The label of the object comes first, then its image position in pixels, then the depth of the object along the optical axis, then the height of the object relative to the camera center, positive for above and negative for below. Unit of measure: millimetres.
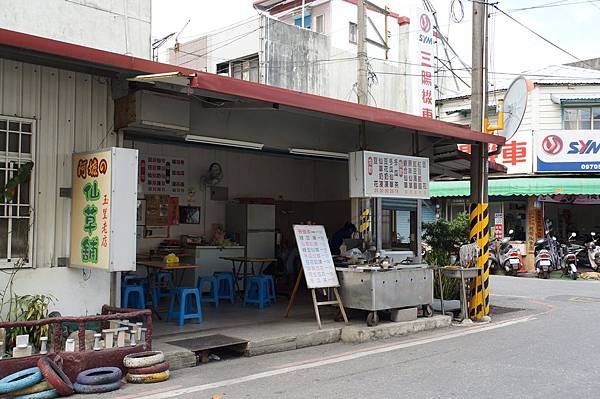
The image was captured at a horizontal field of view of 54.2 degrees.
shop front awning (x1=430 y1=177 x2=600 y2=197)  20141 +1067
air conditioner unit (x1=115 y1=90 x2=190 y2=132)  7301 +1317
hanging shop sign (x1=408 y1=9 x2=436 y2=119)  23625 +6314
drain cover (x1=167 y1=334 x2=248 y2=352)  7270 -1658
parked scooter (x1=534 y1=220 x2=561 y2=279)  19844 -1339
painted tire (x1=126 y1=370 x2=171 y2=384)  6191 -1752
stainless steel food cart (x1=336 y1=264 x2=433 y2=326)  9039 -1166
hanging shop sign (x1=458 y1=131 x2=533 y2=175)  21594 +2303
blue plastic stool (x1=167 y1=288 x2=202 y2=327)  8812 -1419
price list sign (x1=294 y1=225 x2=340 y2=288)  8962 -664
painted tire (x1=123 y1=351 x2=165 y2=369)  6250 -1577
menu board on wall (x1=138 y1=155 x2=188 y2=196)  11812 +794
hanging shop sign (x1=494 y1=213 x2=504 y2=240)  22203 -347
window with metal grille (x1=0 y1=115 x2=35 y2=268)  6648 +205
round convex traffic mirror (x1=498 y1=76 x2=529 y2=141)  11180 +2166
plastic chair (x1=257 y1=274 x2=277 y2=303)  11456 -1536
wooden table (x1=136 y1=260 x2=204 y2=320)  9398 -887
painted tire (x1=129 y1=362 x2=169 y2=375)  6223 -1671
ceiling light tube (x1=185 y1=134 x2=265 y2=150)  8938 +1145
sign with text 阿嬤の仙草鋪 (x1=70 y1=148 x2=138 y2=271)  6621 +29
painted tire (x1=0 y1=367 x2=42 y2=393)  5441 -1599
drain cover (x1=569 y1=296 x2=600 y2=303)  13891 -2002
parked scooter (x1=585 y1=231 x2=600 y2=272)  20214 -1326
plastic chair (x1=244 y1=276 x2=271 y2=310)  10844 -1491
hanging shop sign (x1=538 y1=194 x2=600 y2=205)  21531 +654
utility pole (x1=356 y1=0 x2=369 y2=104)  15570 +4302
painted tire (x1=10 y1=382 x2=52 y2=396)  5554 -1698
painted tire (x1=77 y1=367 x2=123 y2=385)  5902 -1667
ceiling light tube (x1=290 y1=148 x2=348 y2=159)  10606 +1158
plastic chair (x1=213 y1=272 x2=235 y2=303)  11422 -1438
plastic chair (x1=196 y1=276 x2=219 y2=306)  11000 -1414
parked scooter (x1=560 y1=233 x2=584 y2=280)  19714 -1443
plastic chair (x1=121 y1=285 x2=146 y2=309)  9500 -1380
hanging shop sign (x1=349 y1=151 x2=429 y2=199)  9586 +678
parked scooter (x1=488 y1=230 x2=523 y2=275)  20922 -1470
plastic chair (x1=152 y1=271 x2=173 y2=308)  10258 -1346
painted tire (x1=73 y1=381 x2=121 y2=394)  5824 -1753
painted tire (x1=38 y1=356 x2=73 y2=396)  5645 -1604
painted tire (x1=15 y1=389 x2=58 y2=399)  5543 -1747
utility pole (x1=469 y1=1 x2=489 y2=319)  10883 +1006
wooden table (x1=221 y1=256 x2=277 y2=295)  11353 -1132
